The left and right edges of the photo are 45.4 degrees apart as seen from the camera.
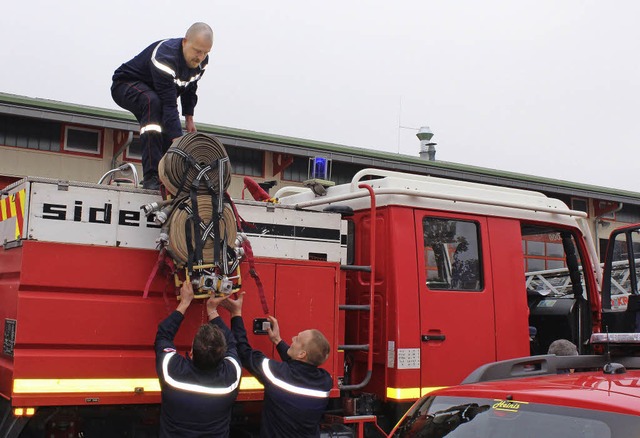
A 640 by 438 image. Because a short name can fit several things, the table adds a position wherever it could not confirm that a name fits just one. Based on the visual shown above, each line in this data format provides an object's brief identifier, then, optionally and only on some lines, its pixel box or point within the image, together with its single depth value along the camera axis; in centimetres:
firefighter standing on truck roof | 573
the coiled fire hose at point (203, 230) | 492
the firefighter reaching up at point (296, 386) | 482
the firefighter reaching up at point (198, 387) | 448
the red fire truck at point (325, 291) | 473
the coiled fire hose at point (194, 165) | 509
